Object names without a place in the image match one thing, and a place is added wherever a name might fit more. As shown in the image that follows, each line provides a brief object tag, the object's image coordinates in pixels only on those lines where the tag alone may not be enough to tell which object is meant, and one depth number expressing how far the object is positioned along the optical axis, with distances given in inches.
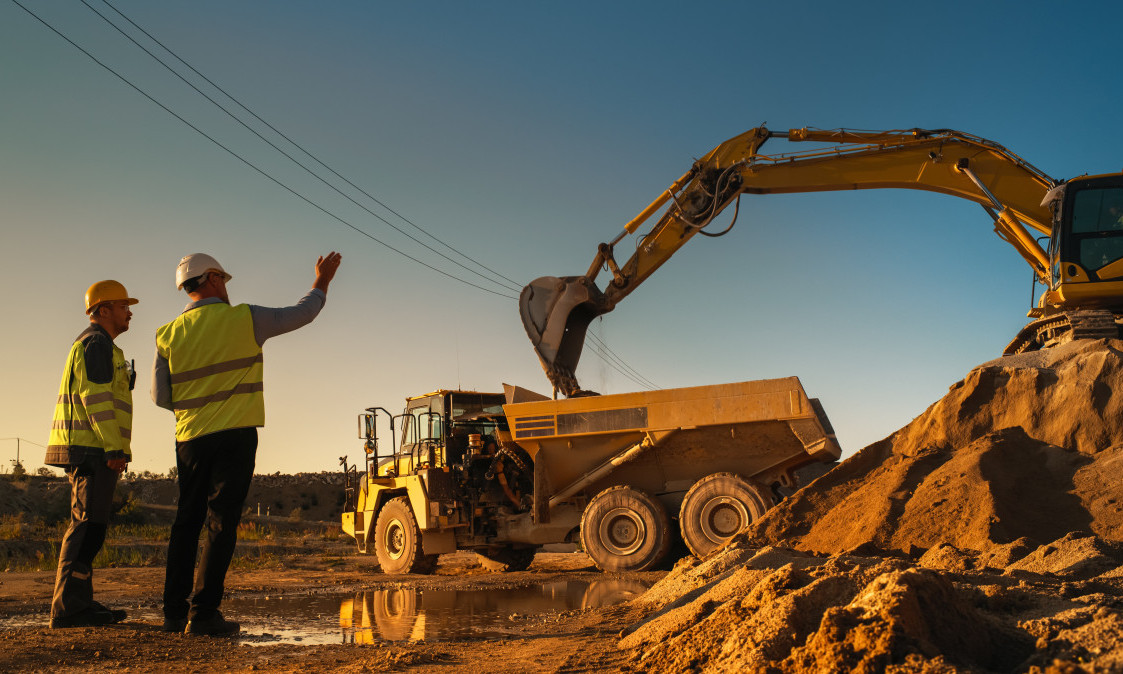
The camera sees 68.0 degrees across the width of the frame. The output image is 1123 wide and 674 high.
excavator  413.4
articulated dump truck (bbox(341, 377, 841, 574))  394.6
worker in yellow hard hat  209.9
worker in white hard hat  203.3
